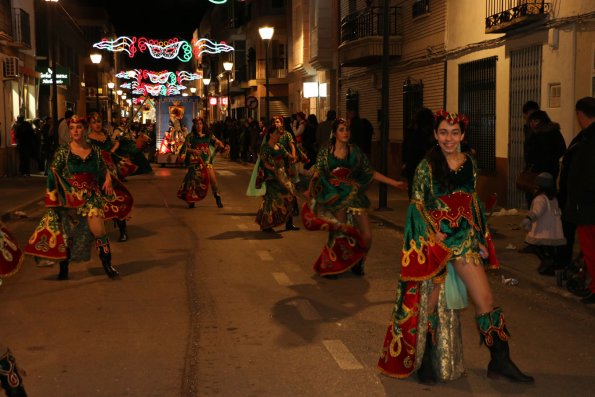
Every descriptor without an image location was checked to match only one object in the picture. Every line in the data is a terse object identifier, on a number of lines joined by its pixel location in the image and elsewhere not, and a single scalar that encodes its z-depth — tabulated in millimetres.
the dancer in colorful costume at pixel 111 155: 12562
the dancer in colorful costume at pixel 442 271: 5586
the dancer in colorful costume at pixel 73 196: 9586
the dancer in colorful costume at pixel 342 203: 9641
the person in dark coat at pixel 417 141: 12383
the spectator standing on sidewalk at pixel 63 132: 23453
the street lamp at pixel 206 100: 72794
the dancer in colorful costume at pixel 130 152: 13812
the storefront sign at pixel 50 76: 35781
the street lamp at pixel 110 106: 70450
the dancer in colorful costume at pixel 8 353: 4684
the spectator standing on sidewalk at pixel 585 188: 8109
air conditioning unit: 28297
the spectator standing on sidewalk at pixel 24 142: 27125
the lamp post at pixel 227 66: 43209
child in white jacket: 9914
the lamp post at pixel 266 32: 30195
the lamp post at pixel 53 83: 27984
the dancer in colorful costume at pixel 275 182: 13883
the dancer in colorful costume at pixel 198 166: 18344
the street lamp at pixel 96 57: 39625
